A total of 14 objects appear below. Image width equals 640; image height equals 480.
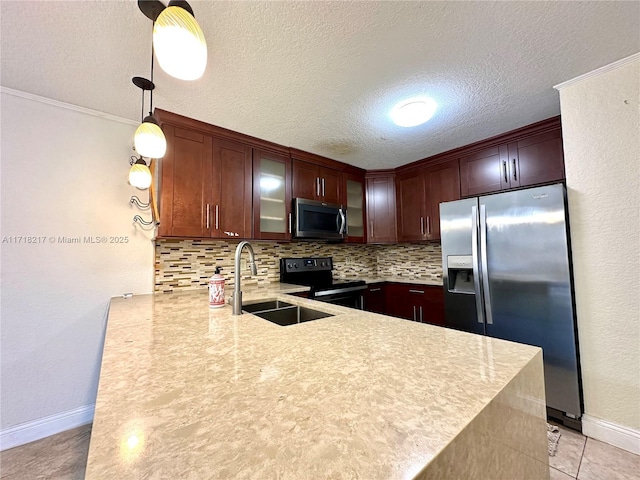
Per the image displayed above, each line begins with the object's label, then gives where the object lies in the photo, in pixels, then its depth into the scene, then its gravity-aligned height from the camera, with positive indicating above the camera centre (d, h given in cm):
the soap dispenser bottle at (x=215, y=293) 149 -21
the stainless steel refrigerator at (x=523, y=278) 172 -19
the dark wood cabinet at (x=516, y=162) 220 +79
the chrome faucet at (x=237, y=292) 130 -18
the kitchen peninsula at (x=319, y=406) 39 -30
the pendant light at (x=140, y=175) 180 +54
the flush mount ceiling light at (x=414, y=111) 193 +103
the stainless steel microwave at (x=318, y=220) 271 +35
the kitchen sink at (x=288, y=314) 162 -37
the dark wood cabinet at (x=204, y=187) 209 +57
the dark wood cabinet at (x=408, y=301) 291 -57
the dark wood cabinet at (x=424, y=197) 289 +62
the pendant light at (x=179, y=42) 78 +63
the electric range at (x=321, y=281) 264 -31
